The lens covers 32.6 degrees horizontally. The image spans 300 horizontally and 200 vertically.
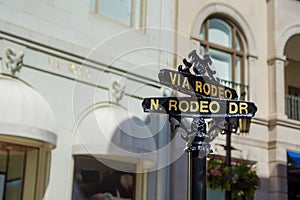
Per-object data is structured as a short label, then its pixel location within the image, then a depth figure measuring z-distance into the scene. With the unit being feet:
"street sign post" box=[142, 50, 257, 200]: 15.08
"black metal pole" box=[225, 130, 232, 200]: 34.26
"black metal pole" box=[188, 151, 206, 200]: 14.75
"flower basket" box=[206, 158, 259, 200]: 37.65
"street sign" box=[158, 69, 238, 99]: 15.17
